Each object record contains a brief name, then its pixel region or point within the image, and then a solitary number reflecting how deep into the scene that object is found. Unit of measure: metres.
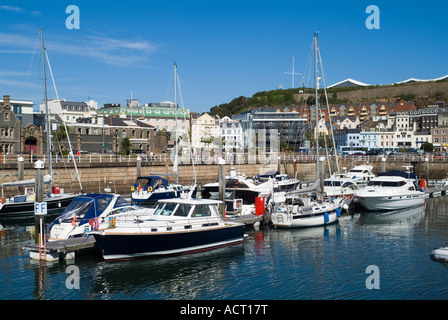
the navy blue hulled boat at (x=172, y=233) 23.56
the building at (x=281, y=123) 146.75
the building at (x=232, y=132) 136.52
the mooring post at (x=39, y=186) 25.03
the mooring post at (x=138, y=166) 52.12
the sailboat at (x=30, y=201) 37.41
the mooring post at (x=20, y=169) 45.22
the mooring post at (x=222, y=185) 32.38
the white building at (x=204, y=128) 129.00
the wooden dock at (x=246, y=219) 32.47
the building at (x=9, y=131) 65.88
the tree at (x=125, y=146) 81.25
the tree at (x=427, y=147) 114.81
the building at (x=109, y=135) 77.56
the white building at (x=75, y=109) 123.37
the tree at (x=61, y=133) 78.12
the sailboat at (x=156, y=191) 42.12
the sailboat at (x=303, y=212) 32.91
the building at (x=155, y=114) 133.75
